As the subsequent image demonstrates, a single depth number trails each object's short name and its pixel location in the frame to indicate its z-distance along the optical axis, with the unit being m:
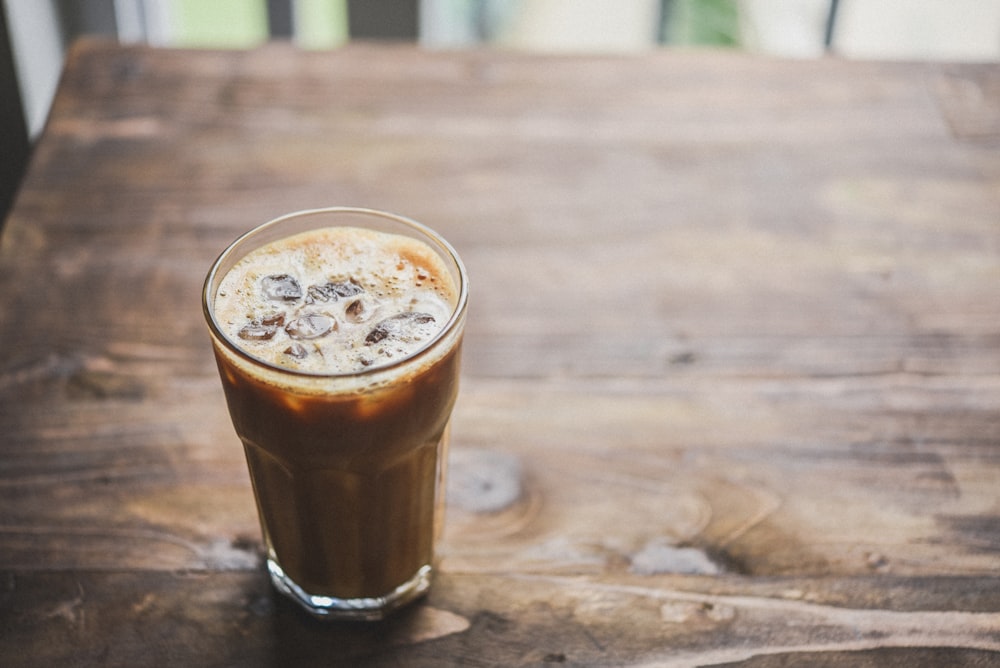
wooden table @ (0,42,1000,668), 0.86
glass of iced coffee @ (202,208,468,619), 0.74
